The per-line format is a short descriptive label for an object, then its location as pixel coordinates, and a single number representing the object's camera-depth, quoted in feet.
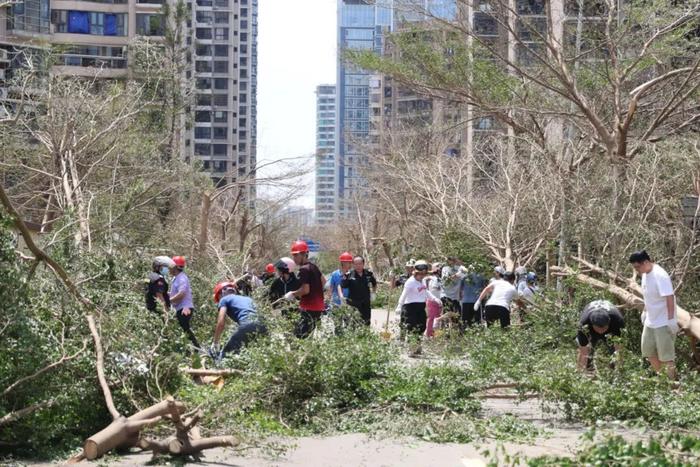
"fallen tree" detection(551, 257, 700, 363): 44.83
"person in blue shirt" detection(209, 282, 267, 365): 41.91
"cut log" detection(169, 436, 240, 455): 28.02
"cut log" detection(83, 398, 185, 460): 26.78
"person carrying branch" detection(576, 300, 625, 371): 42.60
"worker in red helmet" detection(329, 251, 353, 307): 62.64
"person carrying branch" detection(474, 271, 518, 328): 58.85
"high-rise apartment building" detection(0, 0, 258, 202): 195.11
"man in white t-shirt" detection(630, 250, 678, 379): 40.27
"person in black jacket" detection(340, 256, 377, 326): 62.44
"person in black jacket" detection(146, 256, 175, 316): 53.57
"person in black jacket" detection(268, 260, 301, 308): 54.62
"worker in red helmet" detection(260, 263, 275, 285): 70.38
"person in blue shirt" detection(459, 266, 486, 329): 70.30
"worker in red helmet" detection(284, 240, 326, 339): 49.57
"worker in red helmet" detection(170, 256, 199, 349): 55.47
